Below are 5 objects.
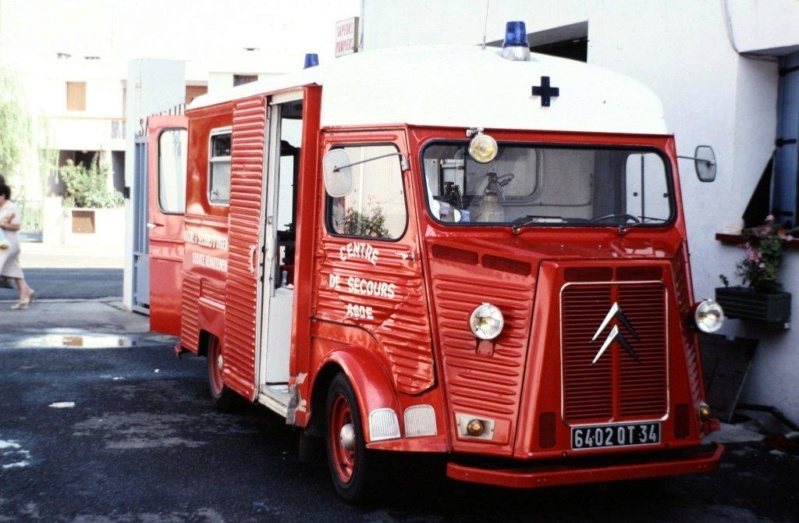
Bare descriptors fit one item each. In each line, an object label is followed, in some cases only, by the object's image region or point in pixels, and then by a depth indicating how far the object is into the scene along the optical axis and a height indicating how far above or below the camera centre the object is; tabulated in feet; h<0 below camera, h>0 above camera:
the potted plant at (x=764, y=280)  28.17 -2.33
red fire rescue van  19.56 -1.78
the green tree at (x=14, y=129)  120.47 +2.85
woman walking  51.21 -3.37
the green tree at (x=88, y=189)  118.62 -3.01
